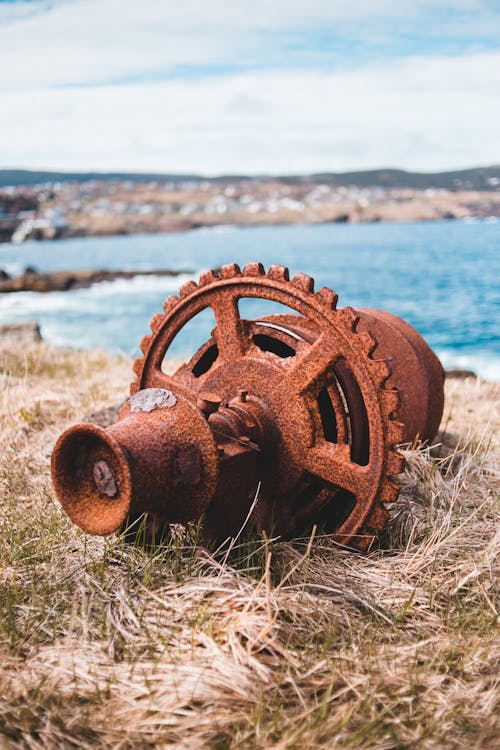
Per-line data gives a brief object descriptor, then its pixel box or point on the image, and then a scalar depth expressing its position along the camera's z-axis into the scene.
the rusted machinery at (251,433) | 2.77
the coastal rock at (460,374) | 8.84
